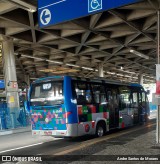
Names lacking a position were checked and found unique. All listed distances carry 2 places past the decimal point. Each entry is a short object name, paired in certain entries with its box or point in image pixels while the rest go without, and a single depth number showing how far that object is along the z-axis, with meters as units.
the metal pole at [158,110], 8.36
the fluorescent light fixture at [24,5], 11.24
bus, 10.32
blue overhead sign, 9.24
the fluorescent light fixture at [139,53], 24.88
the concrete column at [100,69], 33.30
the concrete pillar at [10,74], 18.95
